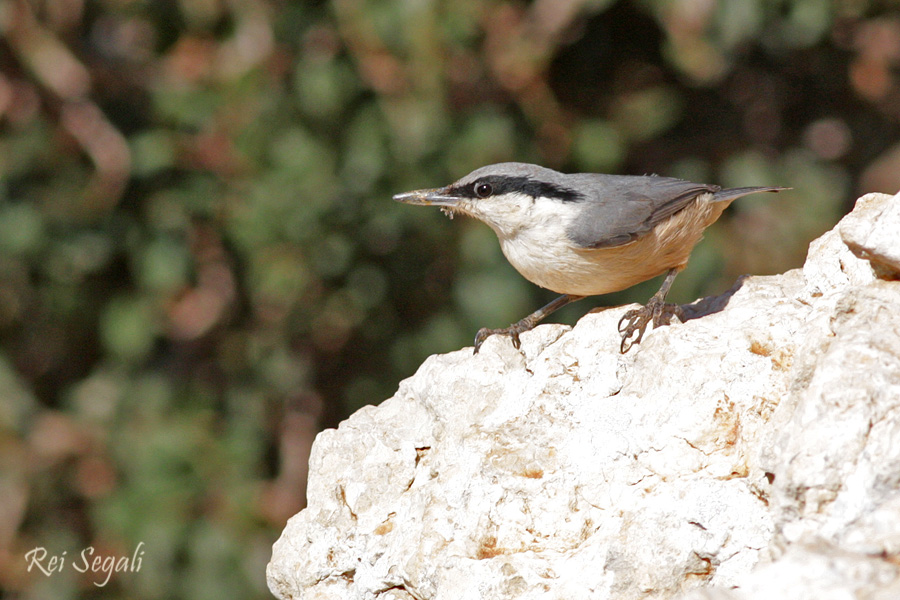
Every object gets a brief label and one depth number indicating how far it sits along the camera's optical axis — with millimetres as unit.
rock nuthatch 4259
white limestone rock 4077
